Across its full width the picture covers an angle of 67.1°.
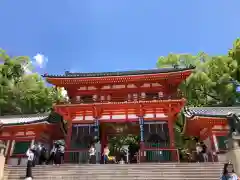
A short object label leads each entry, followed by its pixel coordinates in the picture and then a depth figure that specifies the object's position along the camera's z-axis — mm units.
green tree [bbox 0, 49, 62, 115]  21764
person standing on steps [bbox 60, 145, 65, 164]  13322
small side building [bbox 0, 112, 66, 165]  14702
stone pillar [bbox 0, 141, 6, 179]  9654
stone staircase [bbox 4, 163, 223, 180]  9187
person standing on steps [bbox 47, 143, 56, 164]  12698
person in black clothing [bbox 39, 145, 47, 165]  12671
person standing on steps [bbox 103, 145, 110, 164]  11988
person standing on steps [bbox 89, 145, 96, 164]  11511
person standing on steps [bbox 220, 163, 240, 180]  6029
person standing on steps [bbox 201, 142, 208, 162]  12904
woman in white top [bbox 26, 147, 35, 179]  8913
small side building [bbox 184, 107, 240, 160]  13280
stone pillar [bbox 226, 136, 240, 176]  8535
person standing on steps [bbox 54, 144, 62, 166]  12755
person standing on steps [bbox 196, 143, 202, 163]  12787
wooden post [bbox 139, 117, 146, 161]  12642
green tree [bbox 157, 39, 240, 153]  19226
